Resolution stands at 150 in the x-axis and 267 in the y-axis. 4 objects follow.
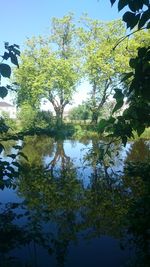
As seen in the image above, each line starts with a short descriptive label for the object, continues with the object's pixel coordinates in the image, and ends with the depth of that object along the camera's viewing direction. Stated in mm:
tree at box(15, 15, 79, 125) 27308
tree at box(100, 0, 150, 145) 1255
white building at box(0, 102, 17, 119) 66241
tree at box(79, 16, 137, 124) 25986
